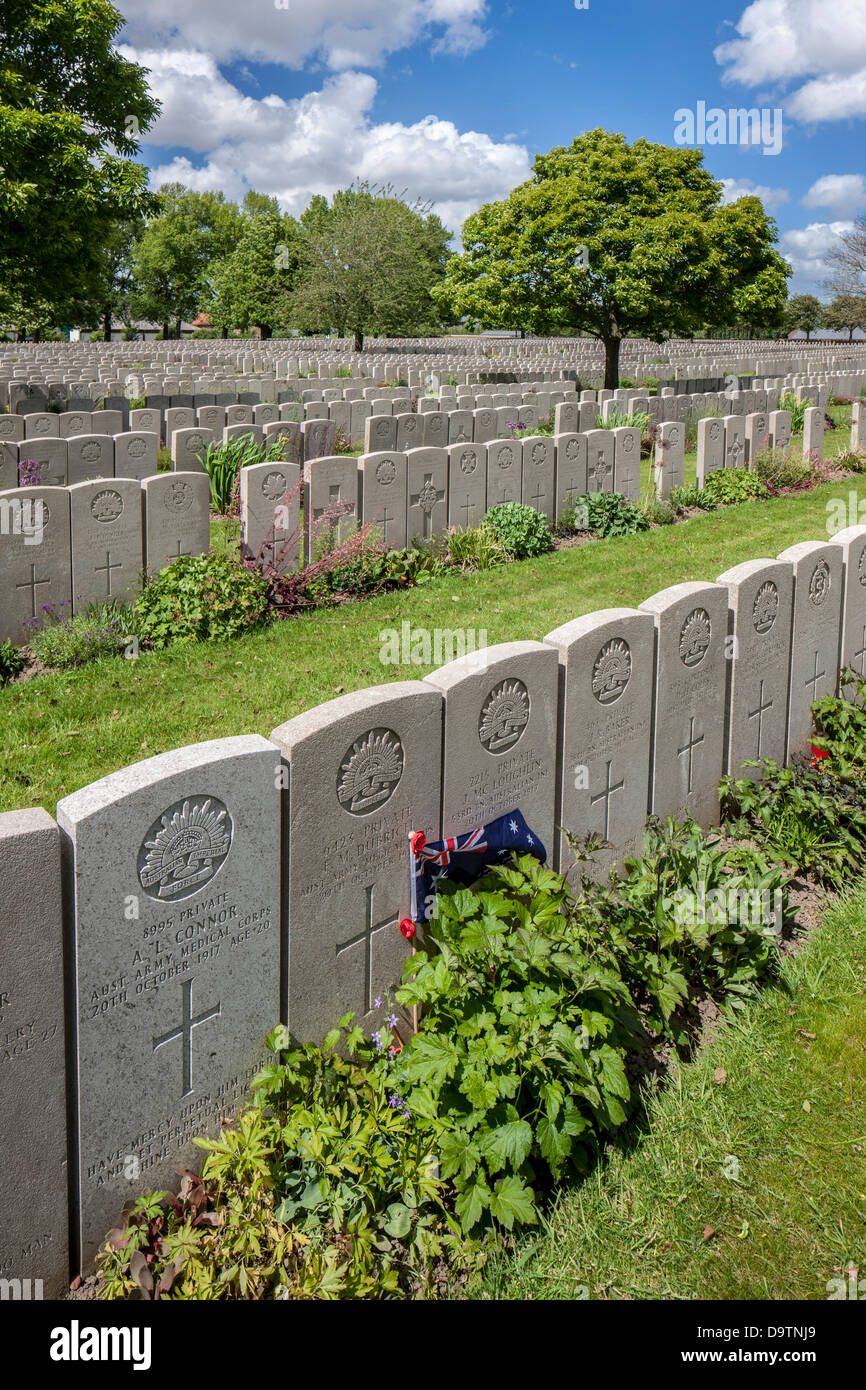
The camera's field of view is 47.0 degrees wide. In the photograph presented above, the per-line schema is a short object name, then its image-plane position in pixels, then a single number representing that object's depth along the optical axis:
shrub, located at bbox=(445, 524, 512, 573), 10.58
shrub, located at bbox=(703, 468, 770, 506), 14.53
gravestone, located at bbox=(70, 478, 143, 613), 7.75
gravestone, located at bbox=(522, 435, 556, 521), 11.92
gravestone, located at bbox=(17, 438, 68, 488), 10.75
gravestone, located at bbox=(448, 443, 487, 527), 10.86
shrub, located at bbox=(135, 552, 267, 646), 7.87
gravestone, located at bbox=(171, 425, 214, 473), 11.97
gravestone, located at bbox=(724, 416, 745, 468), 15.26
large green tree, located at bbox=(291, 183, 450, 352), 42.34
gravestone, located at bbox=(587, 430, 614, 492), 12.90
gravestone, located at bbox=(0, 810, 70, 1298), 2.53
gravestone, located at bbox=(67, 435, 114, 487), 11.01
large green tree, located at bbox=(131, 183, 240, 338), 76.38
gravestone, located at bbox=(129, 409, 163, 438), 15.16
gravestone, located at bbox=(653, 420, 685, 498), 14.02
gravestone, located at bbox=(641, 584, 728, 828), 4.72
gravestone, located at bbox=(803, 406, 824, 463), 16.97
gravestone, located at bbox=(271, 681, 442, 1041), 3.25
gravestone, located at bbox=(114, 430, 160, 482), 11.63
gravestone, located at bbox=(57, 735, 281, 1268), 2.72
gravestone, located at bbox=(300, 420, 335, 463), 14.11
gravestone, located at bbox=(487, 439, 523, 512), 11.36
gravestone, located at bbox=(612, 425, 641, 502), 13.25
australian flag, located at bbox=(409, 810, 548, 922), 3.58
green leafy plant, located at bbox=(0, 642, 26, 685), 7.25
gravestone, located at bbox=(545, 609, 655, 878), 4.21
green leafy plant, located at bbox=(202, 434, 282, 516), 12.01
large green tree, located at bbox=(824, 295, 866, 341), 58.03
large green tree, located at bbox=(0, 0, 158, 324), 16.31
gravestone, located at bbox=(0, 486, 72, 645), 7.44
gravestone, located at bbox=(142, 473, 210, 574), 8.11
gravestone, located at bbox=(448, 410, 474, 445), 16.23
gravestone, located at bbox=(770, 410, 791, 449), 16.36
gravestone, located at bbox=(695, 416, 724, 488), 14.54
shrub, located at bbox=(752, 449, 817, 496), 15.48
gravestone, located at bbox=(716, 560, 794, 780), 5.16
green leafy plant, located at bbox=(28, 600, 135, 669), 7.35
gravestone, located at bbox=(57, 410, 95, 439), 14.52
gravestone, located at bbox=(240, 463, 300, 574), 8.72
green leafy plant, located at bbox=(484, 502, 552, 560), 11.05
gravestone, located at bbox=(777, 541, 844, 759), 5.67
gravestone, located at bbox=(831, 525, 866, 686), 6.09
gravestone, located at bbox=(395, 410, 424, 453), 15.38
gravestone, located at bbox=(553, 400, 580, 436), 16.94
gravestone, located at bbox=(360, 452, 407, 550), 9.88
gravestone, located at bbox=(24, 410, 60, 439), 14.26
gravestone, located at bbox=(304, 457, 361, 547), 9.29
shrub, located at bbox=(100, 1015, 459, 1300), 2.59
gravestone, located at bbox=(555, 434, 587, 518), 12.51
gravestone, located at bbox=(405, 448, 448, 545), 10.38
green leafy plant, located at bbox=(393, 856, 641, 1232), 2.74
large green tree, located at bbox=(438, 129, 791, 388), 28.02
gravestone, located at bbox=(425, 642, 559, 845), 3.74
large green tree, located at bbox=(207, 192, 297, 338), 65.06
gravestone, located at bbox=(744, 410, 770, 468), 15.73
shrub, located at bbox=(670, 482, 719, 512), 14.02
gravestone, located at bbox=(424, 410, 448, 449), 15.61
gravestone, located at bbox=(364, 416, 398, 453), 14.58
